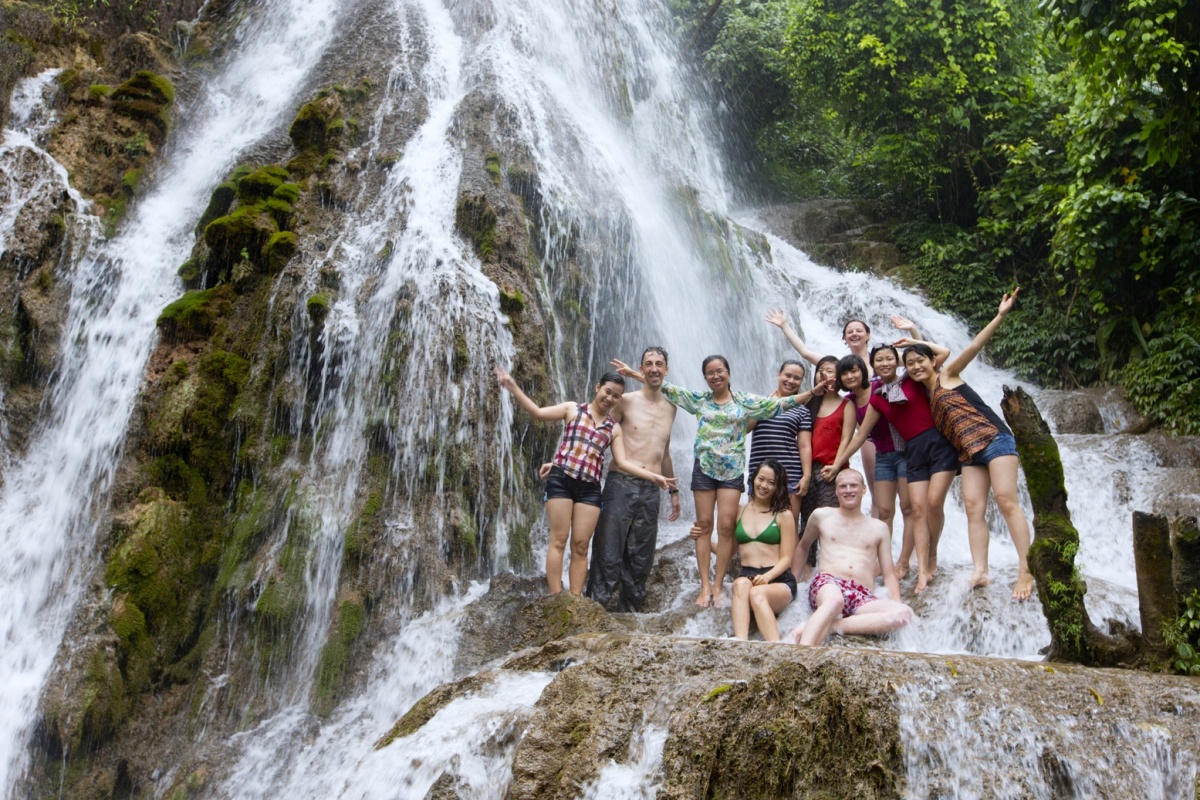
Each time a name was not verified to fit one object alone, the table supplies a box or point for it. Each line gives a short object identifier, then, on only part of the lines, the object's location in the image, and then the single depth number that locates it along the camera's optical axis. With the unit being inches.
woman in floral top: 240.7
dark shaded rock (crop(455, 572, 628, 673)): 219.0
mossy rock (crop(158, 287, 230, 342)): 325.4
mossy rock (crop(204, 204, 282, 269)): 339.0
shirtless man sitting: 202.1
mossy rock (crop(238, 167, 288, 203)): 361.4
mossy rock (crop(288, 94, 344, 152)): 395.9
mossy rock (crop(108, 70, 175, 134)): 426.9
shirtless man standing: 248.7
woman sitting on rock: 216.4
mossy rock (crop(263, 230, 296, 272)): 332.5
